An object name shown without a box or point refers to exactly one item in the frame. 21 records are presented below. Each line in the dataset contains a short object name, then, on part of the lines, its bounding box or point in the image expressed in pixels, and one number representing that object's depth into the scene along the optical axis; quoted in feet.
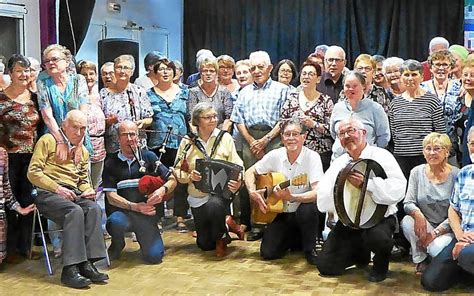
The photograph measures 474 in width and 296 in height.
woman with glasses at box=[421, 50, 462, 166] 14.25
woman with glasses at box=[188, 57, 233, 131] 16.75
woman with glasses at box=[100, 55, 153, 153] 15.87
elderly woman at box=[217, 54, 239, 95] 18.04
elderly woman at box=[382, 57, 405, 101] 15.70
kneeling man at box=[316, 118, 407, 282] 12.55
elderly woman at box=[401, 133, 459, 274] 12.67
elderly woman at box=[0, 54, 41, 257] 13.93
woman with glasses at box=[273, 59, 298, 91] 17.24
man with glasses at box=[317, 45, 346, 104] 15.62
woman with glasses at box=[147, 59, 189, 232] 16.52
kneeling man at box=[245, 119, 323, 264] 14.02
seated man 12.89
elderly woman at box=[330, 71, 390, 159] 13.98
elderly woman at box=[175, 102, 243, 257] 14.82
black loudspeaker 21.99
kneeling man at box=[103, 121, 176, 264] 14.38
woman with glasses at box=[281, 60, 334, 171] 15.14
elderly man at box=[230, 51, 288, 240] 15.99
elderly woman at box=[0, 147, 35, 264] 13.56
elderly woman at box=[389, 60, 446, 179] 13.92
